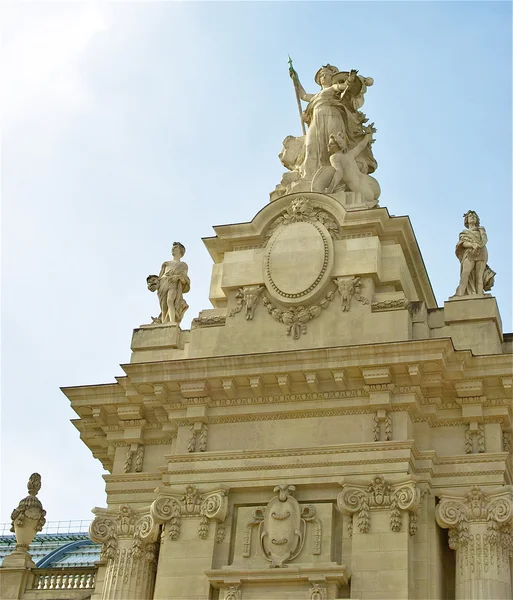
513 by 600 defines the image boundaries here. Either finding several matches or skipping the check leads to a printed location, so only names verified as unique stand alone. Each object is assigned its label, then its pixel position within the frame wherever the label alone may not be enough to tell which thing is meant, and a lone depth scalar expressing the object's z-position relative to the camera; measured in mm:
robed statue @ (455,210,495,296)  24141
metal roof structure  36466
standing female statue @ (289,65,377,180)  27031
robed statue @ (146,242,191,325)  25656
